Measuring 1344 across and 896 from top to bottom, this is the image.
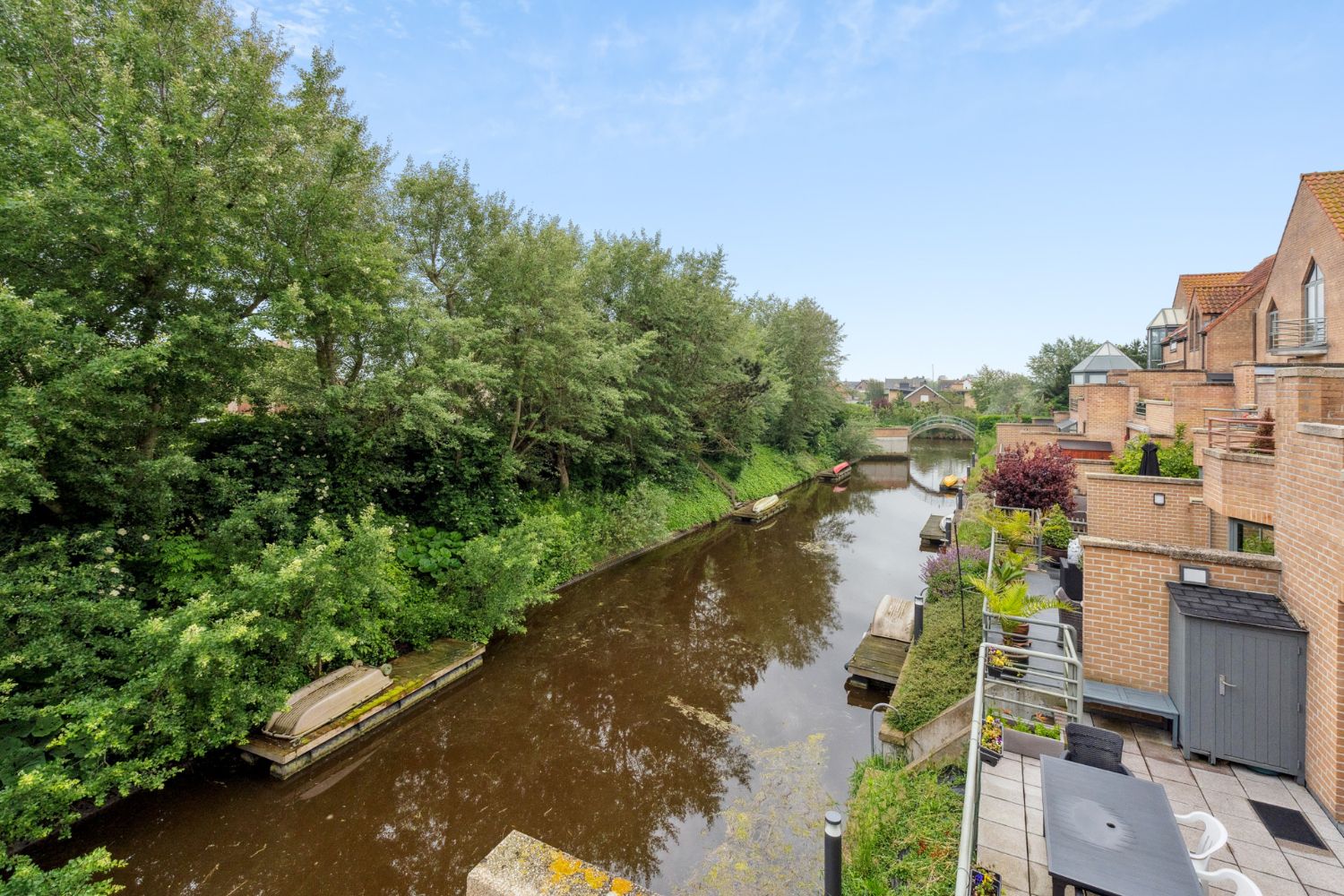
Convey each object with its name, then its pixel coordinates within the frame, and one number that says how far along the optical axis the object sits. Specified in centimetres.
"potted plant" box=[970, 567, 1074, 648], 712
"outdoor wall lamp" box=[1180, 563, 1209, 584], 564
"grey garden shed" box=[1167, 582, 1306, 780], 477
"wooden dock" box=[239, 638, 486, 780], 753
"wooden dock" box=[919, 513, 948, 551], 1956
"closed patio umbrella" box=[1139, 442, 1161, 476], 1172
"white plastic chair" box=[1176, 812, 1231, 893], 322
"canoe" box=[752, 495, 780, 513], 2416
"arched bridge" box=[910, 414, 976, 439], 5184
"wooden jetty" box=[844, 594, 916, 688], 981
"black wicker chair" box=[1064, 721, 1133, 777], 432
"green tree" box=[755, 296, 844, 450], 3441
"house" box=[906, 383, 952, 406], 7600
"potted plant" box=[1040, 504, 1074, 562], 1226
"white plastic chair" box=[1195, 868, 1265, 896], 290
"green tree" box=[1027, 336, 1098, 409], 4034
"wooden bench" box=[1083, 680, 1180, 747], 534
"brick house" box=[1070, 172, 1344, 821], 449
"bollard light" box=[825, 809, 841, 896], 387
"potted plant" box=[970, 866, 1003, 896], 360
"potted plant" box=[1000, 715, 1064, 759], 519
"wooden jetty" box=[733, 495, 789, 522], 2378
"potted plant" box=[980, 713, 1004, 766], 520
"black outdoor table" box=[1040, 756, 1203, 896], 291
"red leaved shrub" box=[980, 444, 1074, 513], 1402
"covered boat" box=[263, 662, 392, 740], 770
